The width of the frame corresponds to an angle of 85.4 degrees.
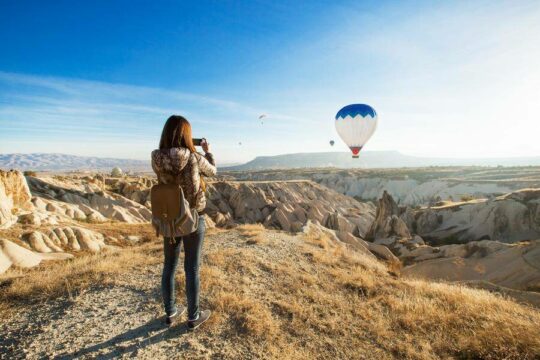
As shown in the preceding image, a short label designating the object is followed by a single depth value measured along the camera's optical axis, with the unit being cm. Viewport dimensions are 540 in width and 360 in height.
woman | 344
